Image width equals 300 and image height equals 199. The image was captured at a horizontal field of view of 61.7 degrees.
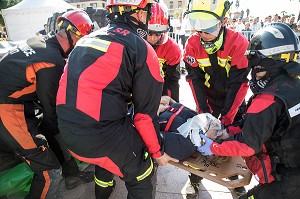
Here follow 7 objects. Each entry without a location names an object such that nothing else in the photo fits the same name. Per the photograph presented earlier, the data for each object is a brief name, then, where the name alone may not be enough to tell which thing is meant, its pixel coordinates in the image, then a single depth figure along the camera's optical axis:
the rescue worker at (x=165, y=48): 3.01
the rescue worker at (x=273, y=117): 1.71
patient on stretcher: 2.19
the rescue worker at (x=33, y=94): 2.11
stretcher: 2.14
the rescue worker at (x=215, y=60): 2.45
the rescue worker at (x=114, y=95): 1.61
